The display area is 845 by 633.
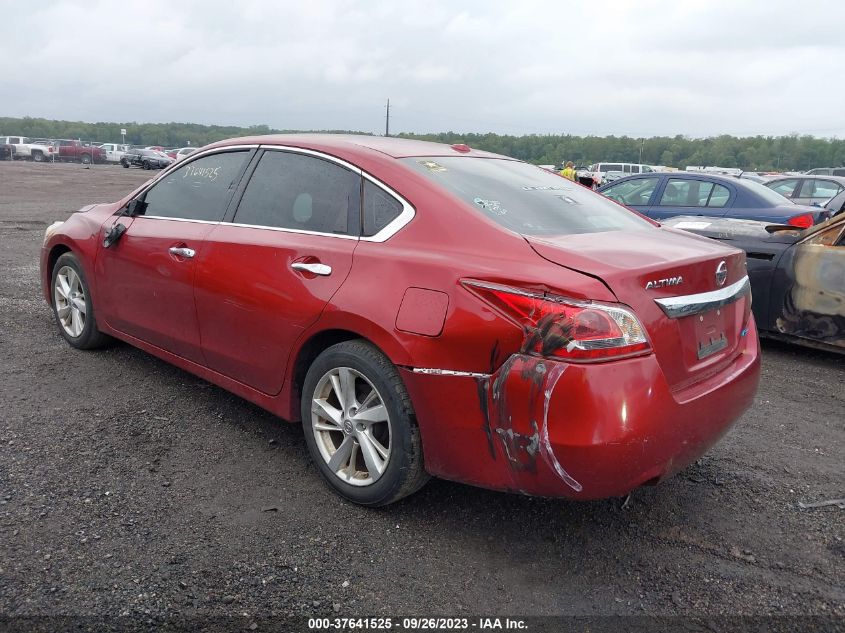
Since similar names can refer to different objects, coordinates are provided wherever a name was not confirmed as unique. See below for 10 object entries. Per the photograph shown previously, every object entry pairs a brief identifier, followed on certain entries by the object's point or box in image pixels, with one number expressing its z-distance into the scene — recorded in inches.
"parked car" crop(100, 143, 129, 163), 2015.3
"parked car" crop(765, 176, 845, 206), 608.7
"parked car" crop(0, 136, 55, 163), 1892.2
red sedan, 99.2
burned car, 210.1
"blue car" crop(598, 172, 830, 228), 351.3
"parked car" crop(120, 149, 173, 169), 1742.1
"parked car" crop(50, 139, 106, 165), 1931.6
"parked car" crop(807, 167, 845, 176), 1072.2
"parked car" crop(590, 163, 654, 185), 1617.9
